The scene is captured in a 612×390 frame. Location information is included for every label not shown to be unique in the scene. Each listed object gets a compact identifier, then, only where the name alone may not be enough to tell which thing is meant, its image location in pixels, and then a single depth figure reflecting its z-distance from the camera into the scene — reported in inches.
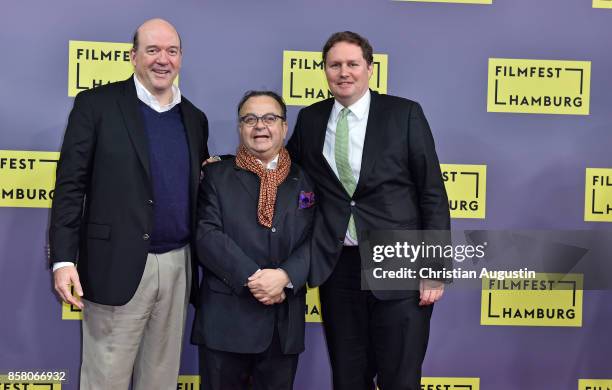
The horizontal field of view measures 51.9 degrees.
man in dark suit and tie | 83.4
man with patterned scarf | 79.0
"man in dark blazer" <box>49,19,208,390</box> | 80.1
